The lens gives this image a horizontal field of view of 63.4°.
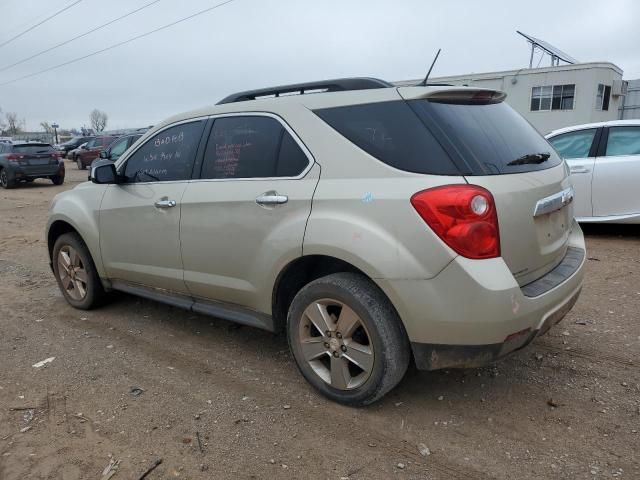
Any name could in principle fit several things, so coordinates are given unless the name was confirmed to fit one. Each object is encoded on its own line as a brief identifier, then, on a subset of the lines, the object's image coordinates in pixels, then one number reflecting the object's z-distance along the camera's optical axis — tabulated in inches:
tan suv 99.0
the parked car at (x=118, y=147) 648.4
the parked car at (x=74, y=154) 1086.9
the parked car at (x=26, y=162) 687.7
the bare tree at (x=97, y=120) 4333.4
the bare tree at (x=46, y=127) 3984.3
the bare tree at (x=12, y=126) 3929.6
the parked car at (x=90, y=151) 1037.2
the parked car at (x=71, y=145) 1569.8
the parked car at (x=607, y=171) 251.8
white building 1072.8
